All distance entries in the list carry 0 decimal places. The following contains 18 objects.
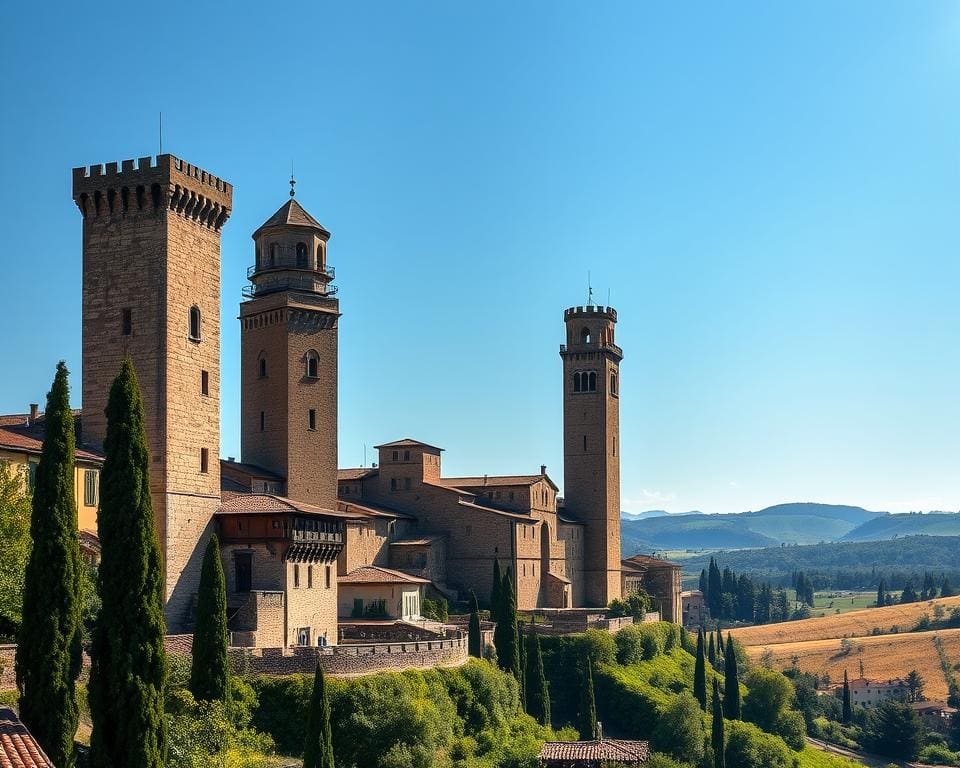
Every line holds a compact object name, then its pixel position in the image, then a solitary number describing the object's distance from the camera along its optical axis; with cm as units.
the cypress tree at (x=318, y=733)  4312
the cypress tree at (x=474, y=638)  6706
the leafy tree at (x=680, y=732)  7538
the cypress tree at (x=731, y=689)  8981
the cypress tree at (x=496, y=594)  7400
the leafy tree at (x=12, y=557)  3869
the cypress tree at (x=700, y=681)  8588
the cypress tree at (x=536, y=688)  7025
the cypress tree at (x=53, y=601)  3162
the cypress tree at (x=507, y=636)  6981
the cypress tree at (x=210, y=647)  4288
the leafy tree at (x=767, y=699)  9369
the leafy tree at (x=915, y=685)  15130
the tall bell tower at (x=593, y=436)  10312
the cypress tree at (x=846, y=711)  12344
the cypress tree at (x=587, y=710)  7319
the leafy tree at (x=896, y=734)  11344
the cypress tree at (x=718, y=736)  7626
